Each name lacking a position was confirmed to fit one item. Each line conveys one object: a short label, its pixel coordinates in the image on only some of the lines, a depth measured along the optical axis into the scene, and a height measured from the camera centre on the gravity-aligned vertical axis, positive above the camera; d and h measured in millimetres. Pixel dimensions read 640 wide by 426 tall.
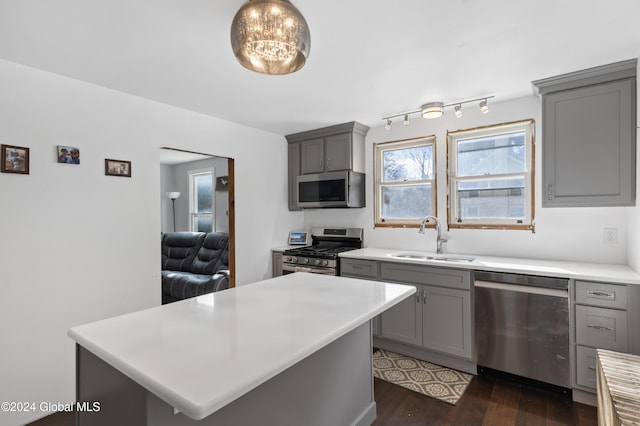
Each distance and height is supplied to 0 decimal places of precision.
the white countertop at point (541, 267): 2121 -431
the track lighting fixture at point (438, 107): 2867 +948
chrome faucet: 3279 -267
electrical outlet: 2521 -200
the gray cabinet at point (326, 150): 3646 +749
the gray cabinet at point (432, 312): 2646 -876
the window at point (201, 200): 5824 +245
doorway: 5473 +380
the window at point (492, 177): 2945 +334
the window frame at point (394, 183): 3416 +346
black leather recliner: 3741 -690
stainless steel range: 3406 -437
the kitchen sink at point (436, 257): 2910 -442
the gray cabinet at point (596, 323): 2068 -749
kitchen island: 837 -420
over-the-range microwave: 3586 +264
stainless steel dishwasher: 2264 -858
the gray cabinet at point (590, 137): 2201 +536
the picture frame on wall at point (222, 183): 5370 +511
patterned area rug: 2412 -1355
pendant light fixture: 1314 +743
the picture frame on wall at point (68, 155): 2264 +429
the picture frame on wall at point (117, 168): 2502 +369
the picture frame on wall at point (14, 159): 2027 +360
